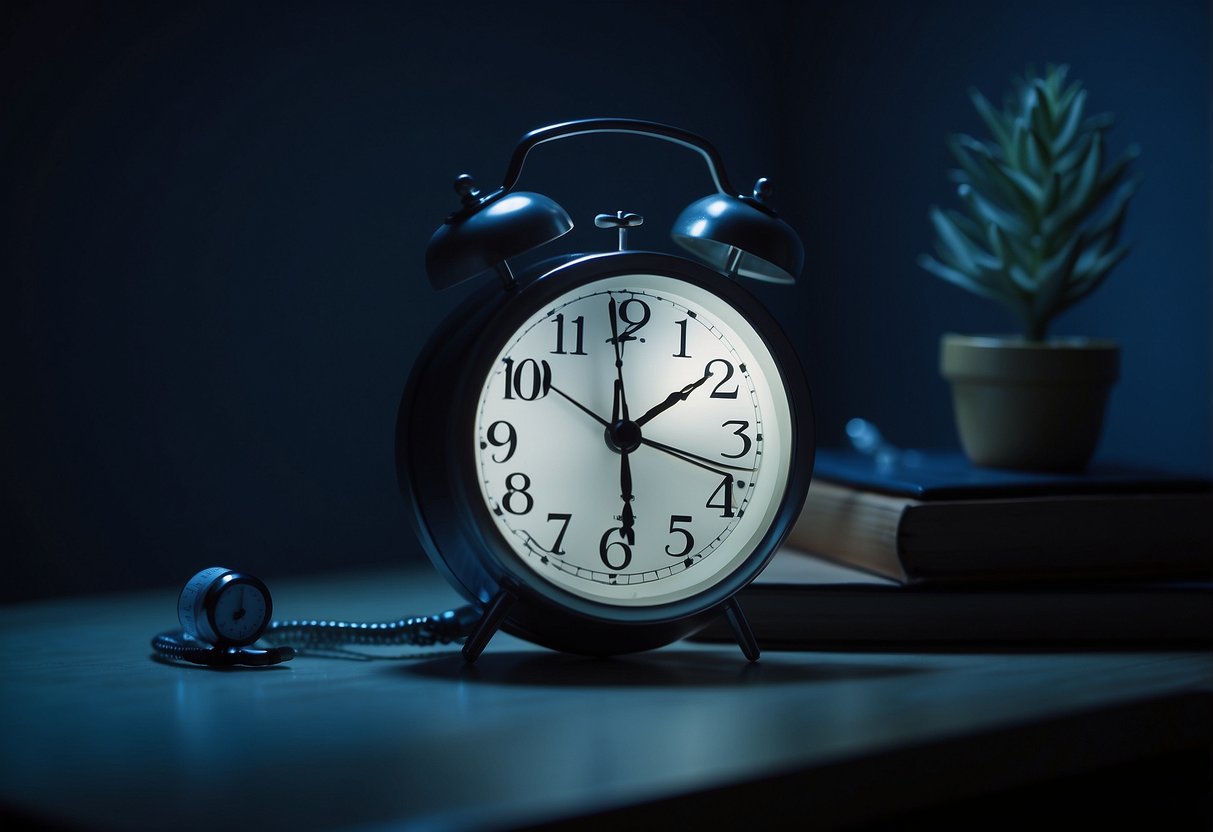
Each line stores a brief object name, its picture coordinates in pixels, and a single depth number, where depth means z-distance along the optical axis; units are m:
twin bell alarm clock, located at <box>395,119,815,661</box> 0.58
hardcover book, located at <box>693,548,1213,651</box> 0.63
